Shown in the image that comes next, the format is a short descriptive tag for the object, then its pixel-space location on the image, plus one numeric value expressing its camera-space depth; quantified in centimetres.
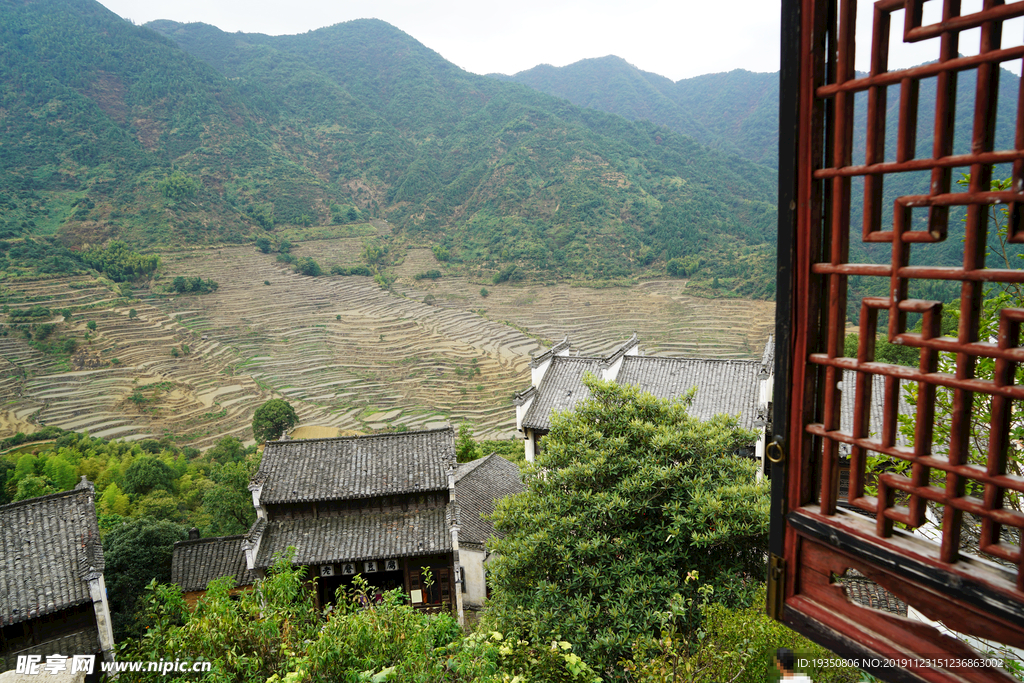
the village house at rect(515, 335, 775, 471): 1402
